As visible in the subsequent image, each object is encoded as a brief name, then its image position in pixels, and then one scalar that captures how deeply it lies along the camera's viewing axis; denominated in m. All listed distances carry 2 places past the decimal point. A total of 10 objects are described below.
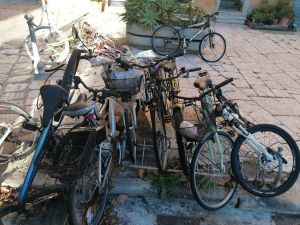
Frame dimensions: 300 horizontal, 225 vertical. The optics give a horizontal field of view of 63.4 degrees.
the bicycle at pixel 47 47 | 5.28
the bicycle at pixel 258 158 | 2.69
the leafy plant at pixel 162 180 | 2.97
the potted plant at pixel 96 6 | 10.33
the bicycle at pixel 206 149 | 2.45
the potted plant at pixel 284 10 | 10.21
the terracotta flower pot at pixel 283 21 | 10.28
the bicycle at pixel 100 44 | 5.25
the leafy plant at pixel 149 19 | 6.61
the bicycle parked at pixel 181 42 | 6.71
